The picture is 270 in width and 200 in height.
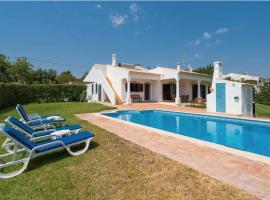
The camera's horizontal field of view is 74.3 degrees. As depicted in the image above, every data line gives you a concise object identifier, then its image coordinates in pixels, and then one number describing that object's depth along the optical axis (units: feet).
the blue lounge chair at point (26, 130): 17.36
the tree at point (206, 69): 151.84
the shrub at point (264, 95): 74.59
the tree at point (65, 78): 175.83
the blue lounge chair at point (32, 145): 12.94
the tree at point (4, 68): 128.98
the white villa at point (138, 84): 72.02
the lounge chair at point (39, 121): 25.89
